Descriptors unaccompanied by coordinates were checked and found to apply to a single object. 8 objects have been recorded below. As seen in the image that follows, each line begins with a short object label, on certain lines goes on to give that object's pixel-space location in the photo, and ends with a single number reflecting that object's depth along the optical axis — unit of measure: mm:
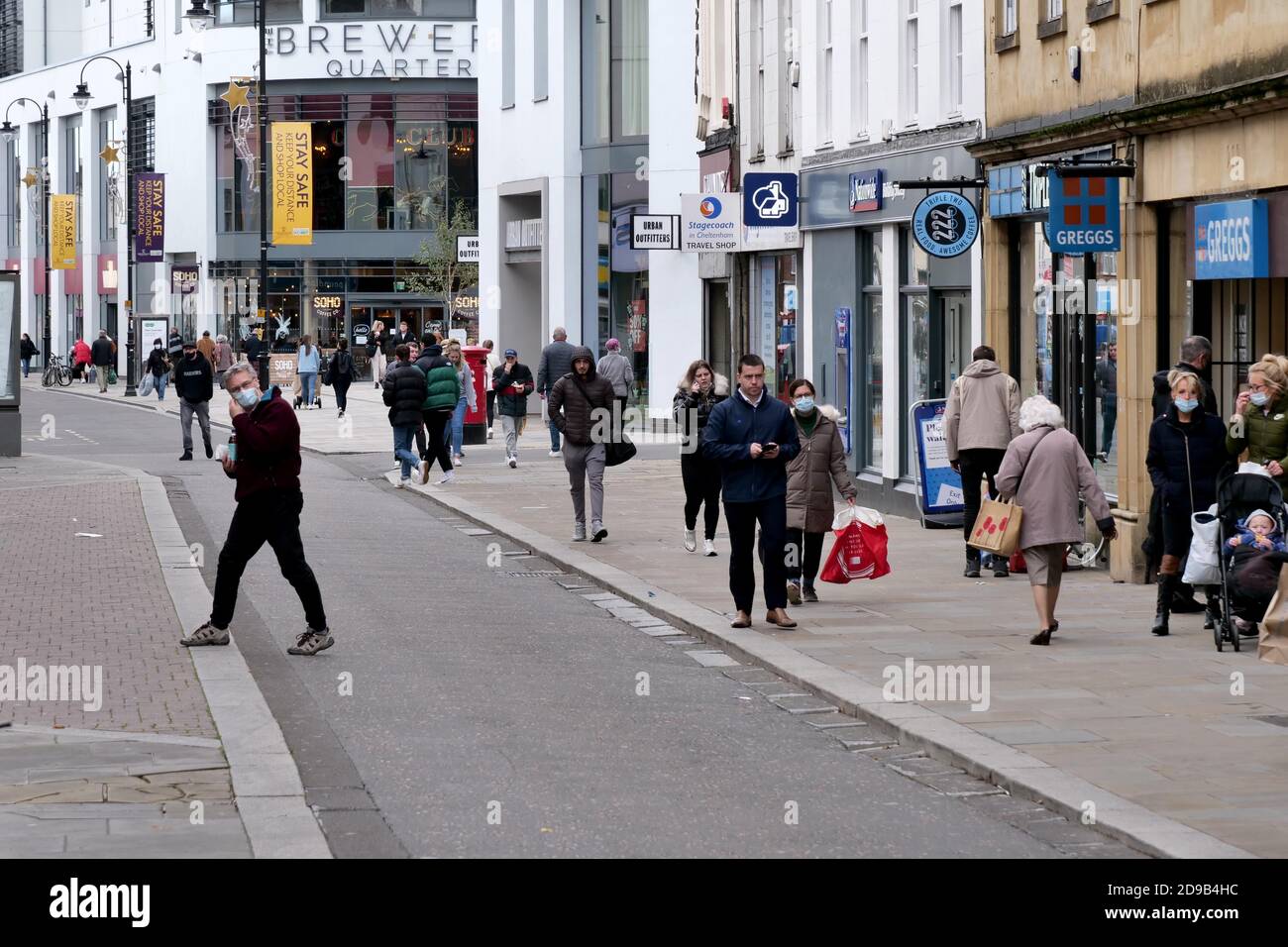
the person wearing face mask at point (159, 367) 55906
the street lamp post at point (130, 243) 61438
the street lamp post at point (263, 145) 43094
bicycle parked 67625
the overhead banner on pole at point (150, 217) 67688
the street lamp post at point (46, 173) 75506
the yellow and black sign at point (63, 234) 74562
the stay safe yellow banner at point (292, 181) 55312
